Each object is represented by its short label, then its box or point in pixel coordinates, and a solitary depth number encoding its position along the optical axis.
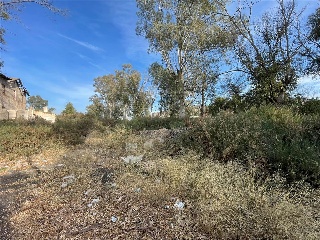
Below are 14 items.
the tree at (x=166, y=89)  13.43
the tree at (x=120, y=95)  27.69
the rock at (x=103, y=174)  3.58
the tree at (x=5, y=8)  6.64
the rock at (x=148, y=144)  4.91
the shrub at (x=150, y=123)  7.73
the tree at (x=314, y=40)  10.44
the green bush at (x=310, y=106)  7.44
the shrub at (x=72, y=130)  6.50
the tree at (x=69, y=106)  30.88
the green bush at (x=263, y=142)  3.10
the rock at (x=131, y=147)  5.02
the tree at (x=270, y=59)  9.17
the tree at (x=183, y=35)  11.84
